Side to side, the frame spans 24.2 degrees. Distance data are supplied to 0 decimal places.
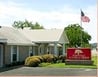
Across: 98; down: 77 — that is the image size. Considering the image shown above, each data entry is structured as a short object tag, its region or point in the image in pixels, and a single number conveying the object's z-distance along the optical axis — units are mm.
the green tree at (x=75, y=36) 44521
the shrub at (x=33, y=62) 21068
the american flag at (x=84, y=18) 26569
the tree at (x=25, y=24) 63044
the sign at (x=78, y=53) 22880
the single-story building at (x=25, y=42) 21330
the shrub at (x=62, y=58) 26958
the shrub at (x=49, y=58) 24153
